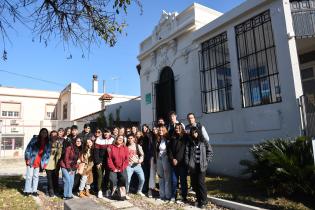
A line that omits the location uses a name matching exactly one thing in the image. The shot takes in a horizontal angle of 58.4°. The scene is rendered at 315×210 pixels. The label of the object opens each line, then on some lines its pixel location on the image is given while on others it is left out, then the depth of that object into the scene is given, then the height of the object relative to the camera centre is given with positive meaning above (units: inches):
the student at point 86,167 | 293.3 -25.4
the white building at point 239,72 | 305.6 +89.1
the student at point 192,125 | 251.5 +12.2
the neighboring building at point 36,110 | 1097.9 +144.1
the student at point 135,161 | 288.0 -20.1
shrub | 221.9 -26.5
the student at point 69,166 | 282.7 -22.3
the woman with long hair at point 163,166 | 267.7 -24.8
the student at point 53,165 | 299.0 -21.9
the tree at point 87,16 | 241.0 +113.6
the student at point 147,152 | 297.2 -12.1
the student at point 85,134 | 305.8 +9.9
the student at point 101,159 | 289.7 -17.5
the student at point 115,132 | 315.3 +11.0
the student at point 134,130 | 314.1 +12.3
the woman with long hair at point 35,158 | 297.3 -13.9
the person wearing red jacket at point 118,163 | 276.7 -20.5
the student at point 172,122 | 279.0 +17.3
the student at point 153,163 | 288.2 -23.9
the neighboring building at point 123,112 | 768.9 +84.6
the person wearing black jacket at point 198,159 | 240.5 -17.7
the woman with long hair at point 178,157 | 256.5 -16.0
